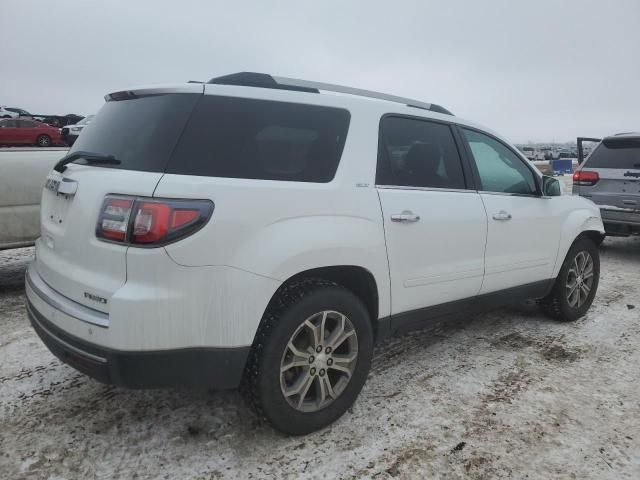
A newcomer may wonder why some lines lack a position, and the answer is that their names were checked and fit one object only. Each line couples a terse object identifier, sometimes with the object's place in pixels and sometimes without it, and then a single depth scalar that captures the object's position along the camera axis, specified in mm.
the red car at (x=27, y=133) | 22447
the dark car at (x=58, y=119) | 32125
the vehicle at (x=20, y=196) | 4668
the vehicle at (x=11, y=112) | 30380
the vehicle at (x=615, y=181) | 6703
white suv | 2045
